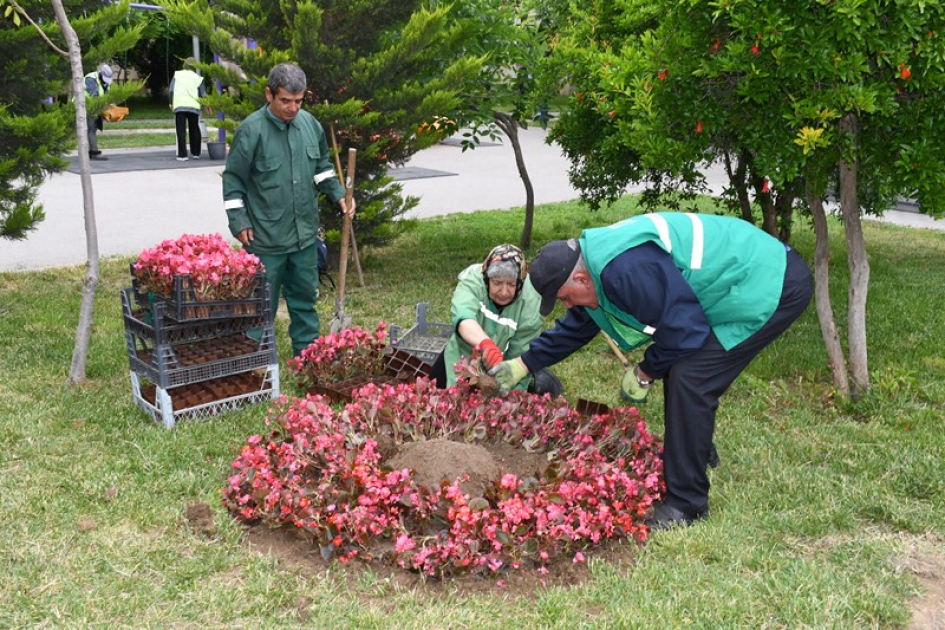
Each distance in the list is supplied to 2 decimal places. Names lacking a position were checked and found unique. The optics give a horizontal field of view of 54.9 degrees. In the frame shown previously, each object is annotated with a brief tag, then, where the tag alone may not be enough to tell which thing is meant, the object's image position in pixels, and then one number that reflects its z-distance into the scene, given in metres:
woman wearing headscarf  4.96
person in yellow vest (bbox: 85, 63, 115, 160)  16.84
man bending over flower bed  3.86
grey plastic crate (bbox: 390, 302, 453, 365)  6.37
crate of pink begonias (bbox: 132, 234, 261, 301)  5.15
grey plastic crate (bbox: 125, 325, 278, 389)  5.25
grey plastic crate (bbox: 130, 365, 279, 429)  5.24
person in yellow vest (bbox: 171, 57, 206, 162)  18.97
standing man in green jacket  6.07
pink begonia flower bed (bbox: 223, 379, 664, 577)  3.82
